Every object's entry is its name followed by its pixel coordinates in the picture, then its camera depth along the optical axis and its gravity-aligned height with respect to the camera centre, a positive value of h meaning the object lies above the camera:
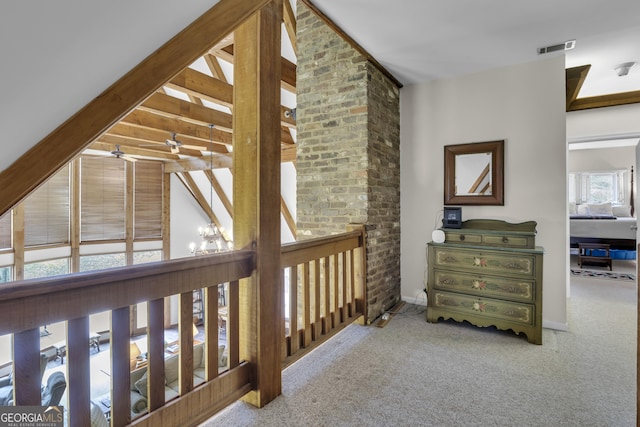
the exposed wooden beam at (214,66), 5.36 +2.55
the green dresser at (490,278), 2.72 -0.60
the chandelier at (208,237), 5.60 -0.43
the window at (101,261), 7.74 -1.18
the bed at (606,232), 5.70 -0.37
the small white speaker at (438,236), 3.19 -0.23
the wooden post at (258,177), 1.78 +0.21
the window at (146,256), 8.75 -1.19
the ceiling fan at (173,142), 5.30 +1.21
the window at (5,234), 6.18 -0.38
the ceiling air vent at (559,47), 2.83 +1.52
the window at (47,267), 6.70 -1.18
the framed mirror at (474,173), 3.31 +0.43
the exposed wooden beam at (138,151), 6.43 +1.49
